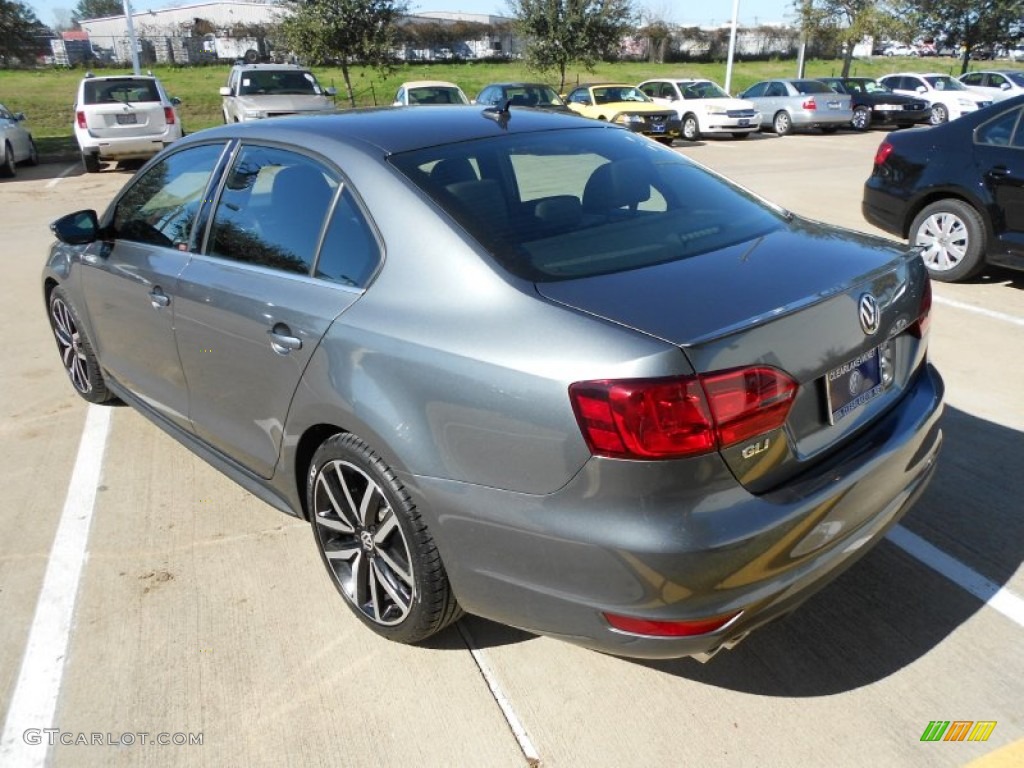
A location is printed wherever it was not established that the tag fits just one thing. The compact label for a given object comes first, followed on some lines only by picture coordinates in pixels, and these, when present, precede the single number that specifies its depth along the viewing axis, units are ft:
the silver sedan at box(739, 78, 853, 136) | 75.15
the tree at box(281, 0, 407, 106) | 81.66
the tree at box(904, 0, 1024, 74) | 109.91
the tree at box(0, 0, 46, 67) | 76.23
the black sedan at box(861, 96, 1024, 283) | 20.34
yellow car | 64.03
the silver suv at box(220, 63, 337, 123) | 52.49
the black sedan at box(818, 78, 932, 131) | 79.05
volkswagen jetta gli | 6.61
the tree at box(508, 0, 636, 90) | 90.89
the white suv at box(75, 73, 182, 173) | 50.55
